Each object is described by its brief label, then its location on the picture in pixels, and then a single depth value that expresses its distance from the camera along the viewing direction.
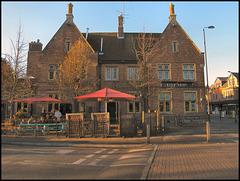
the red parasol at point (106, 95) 12.37
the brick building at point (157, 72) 21.77
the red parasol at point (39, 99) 14.38
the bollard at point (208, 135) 10.59
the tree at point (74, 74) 16.48
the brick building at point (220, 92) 49.38
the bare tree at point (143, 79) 16.02
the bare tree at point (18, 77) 15.82
